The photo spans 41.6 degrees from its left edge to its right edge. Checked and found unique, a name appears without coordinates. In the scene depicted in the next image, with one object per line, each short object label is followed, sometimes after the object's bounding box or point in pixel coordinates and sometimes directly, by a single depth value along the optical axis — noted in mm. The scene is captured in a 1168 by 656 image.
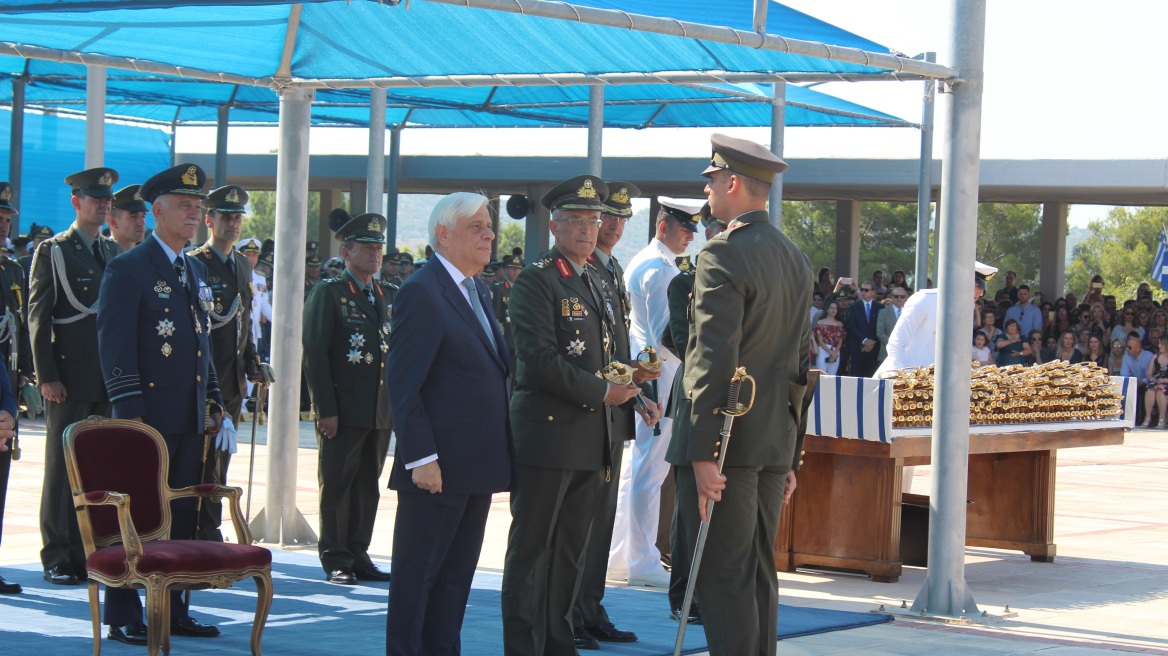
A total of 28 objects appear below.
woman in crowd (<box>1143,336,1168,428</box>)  23000
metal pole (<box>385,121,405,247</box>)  21891
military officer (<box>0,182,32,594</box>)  7352
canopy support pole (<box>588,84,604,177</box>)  15773
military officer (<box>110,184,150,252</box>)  7625
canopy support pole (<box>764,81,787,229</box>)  14422
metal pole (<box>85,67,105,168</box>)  13116
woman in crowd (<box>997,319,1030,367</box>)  22328
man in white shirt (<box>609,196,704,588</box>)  8008
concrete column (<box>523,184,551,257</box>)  28438
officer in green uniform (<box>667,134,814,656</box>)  5246
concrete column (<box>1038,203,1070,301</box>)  28438
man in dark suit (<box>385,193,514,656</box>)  5344
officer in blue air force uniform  6324
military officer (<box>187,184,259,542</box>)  7766
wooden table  8719
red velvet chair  5547
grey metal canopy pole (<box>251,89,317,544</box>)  9039
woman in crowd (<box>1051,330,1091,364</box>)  23078
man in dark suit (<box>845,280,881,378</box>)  21422
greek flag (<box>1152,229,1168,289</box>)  29062
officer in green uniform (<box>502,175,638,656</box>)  5902
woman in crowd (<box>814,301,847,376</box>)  22703
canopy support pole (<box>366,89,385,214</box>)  15641
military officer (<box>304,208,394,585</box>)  8008
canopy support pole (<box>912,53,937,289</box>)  18172
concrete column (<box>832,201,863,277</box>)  30047
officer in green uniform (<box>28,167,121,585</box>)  7543
